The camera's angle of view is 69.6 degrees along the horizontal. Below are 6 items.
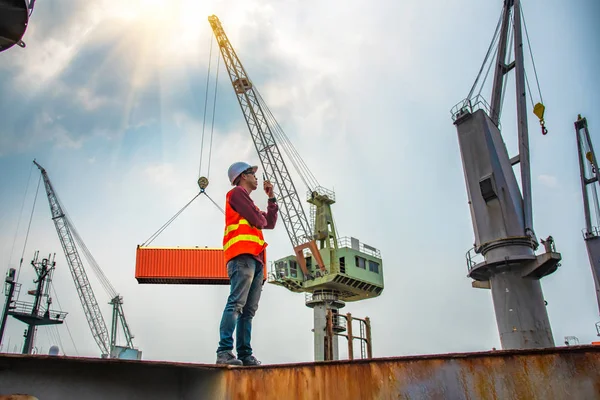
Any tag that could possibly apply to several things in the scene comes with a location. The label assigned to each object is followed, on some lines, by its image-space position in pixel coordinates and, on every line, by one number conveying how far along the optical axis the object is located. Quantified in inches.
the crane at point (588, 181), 1131.3
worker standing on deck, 179.9
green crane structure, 1710.1
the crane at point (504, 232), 637.3
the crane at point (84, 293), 2204.7
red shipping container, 792.3
